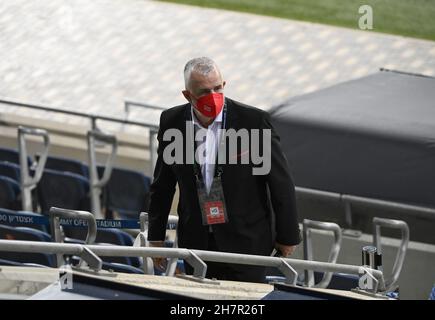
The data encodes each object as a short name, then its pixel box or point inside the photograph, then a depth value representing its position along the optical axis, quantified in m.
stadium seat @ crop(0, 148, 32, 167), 20.16
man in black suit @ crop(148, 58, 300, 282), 11.23
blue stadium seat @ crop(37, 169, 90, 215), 18.55
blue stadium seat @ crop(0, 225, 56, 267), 13.69
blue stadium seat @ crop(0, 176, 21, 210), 18.37
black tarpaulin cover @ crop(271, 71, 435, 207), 16.16
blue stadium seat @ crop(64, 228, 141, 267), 14.02
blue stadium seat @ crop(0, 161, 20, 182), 19.37
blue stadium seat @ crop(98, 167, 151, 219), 18.95
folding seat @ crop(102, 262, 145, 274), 12.88
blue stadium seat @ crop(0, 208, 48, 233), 14.86
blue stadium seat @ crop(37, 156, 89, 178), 19.72
